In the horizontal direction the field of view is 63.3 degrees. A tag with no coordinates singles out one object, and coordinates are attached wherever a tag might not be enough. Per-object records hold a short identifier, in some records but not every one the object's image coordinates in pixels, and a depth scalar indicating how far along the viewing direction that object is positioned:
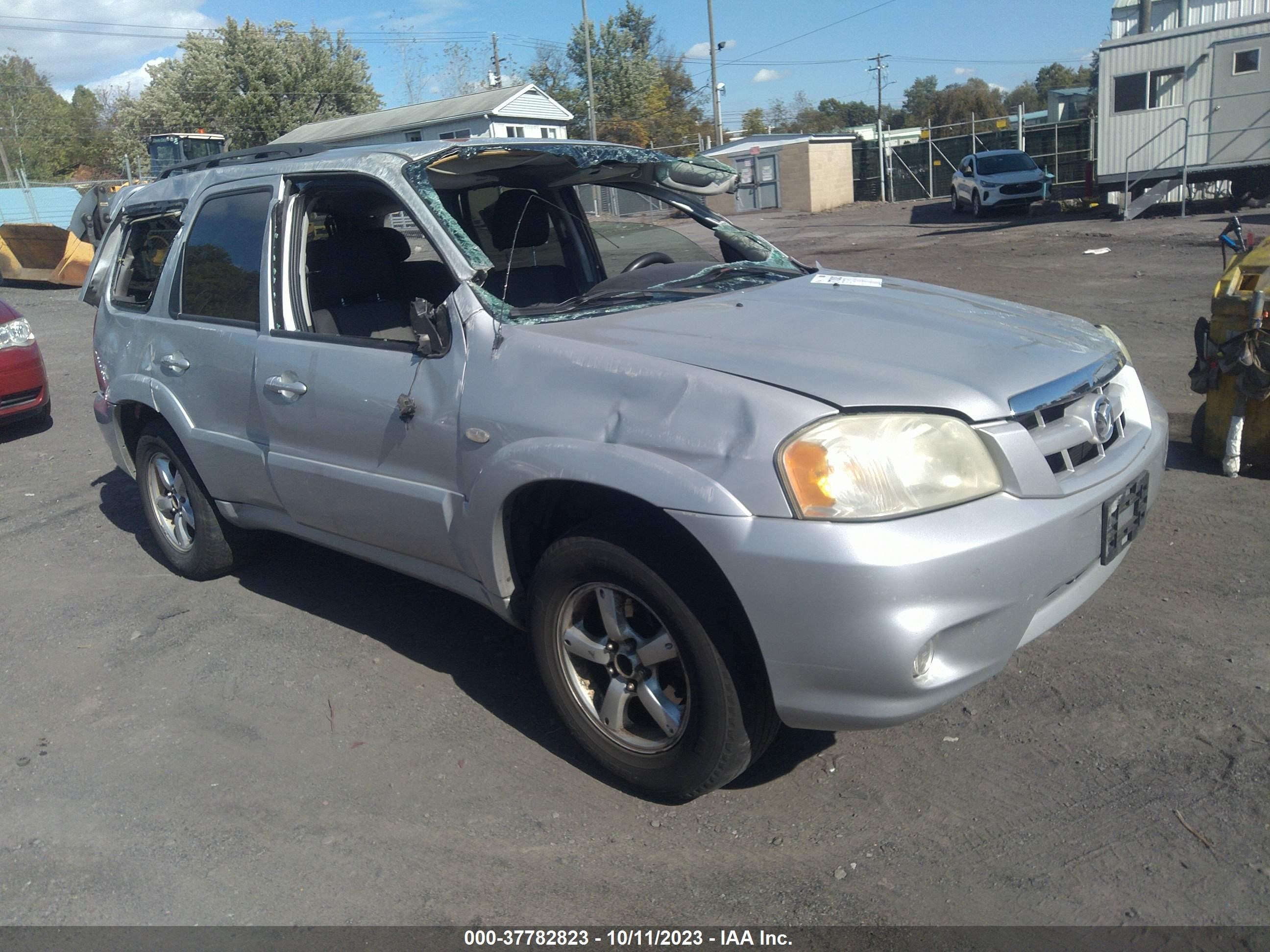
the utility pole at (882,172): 34.50
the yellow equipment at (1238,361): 4.91
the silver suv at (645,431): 2.59
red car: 8.36
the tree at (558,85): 61.03
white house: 39.06
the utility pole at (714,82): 39.84
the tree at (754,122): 74.94
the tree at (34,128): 70.50
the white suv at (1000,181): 24.39
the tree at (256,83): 47.88
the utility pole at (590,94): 38.19
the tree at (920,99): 89.78
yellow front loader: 20.91
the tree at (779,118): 80.56
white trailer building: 19.34
